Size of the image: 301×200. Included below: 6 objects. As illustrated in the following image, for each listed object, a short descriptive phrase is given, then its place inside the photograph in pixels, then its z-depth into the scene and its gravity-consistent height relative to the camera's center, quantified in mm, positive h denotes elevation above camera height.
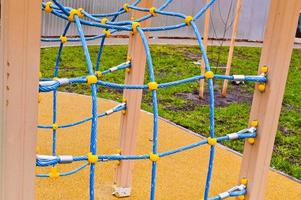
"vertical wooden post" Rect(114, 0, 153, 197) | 2362 -549
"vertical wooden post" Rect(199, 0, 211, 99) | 4504 -212
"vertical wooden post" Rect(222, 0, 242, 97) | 4879 -234
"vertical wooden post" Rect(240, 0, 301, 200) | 1735 -312
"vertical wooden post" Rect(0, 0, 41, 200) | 1164 -280
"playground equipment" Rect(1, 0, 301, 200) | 1229 -334
